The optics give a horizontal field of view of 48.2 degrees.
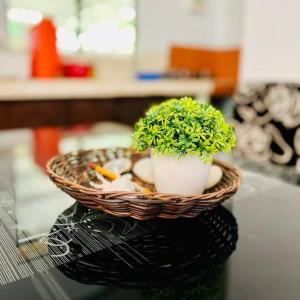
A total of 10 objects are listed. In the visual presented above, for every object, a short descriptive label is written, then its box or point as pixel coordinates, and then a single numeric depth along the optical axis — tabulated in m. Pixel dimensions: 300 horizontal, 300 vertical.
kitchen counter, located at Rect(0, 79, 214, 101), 2.09
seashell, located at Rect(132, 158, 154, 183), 0.77
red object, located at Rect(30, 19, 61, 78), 2.51
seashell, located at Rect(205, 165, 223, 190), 0.71
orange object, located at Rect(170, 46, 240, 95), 3.50
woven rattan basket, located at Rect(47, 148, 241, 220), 0.54
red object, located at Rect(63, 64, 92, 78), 2.73
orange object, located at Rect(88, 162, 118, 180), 0.77
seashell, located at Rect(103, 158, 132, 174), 0.83
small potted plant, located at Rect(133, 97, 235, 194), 0.60
